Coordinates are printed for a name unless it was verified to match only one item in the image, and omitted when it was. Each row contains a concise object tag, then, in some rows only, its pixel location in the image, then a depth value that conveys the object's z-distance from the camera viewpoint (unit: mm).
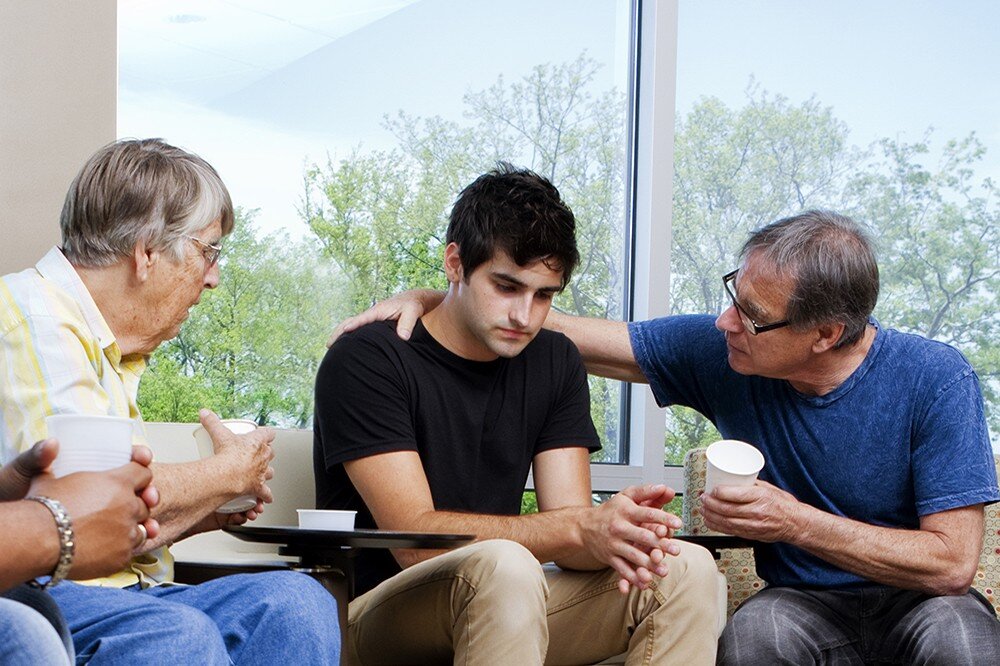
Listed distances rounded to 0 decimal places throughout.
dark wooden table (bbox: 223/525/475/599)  1855
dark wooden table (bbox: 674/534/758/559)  2574
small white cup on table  2057
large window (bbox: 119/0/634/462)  3514
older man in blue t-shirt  2449
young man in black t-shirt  2150
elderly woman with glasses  1697
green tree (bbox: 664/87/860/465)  4203
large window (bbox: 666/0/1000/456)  4215
